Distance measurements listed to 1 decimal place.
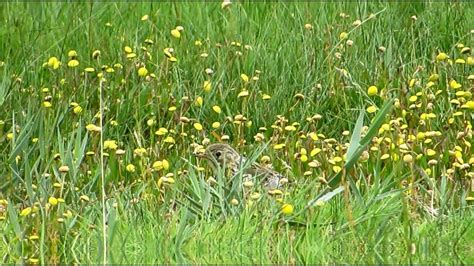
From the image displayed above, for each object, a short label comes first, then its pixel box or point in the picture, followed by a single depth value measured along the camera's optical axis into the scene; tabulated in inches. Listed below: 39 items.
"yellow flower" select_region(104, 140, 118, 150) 389.0
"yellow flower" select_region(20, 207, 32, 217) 313.7
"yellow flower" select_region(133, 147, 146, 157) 380.8
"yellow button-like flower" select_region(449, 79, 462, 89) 420.0
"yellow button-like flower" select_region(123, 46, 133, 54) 459.9
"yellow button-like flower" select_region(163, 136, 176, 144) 402.2
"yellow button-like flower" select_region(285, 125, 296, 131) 408.5
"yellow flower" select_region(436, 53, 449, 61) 443.4
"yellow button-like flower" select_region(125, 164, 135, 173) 381.6
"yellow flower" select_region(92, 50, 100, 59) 447.8
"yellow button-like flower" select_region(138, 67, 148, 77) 445.1
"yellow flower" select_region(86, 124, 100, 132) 380.6
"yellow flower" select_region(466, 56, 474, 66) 446.1
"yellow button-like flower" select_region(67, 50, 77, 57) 449.6
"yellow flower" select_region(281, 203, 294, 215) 316.8
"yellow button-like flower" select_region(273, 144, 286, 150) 398.8
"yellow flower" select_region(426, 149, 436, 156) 384.7
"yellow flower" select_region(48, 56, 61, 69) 443.2
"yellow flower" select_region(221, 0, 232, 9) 520.2
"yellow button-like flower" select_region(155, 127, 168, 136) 406.5
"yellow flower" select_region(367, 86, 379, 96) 410.2
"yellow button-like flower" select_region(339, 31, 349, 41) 472.3
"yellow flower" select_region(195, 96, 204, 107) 431.8
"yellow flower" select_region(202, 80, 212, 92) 447.5
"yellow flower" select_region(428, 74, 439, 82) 434.7
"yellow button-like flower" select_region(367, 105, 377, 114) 408.8
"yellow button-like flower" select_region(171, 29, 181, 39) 479.8
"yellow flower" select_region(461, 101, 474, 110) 401.5
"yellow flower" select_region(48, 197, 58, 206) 320.7
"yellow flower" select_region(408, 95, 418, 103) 423.1
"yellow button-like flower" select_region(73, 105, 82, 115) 420.8
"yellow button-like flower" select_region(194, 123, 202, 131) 413.6
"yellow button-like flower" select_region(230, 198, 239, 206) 331.9
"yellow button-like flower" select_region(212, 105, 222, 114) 429.3
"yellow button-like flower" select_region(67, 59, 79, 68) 444.8
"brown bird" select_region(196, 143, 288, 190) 370.9
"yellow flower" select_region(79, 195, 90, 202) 337.0
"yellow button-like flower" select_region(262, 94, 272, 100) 438.3
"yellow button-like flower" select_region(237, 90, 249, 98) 428.5
